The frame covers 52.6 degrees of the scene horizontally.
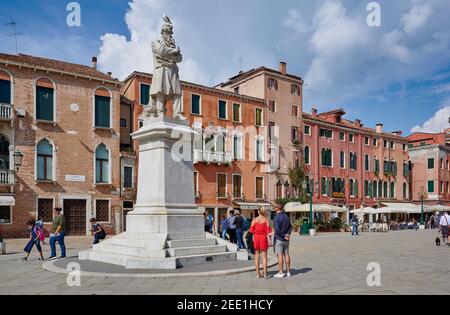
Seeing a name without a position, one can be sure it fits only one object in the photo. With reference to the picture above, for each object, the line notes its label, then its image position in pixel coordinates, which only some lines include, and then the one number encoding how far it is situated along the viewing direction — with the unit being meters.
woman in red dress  9.38
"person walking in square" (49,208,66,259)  13.62
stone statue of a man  12.57
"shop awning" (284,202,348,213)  35.19
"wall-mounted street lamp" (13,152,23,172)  18.88
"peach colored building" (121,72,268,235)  32.50
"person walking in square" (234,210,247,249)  14.88
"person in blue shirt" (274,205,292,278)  9.51
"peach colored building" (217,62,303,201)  39.72
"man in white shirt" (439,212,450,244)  18.96
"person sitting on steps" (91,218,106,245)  14.12
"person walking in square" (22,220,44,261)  13.57
